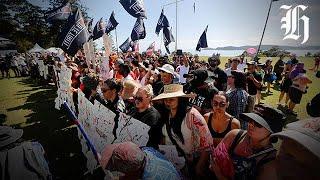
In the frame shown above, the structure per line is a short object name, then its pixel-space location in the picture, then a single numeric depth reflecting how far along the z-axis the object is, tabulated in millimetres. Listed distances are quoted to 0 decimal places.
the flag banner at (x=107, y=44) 6522
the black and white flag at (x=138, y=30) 7470
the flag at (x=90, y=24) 8885
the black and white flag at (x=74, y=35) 3823
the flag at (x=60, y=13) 5103
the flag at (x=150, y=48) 10516
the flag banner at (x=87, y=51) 5275
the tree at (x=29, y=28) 23142
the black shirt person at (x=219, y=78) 3228
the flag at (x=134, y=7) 5499
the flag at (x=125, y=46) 10838
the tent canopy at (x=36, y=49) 17399
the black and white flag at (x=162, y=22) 9429
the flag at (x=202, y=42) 8531
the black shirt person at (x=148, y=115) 1838
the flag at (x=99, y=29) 6969
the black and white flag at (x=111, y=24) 7838
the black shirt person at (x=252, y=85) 3962
